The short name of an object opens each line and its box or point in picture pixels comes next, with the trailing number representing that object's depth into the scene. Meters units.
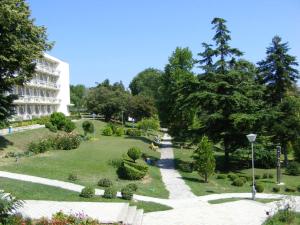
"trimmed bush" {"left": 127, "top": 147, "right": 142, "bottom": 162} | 29.38
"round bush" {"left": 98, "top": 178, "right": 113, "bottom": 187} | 22.42
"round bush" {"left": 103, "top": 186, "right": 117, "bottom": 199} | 19.14
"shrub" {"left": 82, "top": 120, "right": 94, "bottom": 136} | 44.60
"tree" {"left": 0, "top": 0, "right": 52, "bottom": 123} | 26.58
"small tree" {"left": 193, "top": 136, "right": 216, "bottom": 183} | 28.05
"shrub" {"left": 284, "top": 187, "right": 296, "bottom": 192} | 26.65
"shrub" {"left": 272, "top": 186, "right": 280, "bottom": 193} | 26.39
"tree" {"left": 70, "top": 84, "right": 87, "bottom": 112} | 112.43
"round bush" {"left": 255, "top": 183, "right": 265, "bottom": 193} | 26.23
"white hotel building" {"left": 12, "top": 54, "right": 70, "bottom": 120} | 62.79
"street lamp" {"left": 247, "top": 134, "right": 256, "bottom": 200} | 22.76
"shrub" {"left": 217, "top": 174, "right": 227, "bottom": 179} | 31.33
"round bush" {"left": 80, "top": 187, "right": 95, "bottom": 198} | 18.95
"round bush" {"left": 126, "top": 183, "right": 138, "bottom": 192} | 20.40
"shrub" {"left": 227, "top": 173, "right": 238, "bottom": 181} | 30.52
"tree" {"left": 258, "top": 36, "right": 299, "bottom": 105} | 41.12
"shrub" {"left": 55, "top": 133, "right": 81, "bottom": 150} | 33.84
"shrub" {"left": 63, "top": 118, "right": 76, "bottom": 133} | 45.19
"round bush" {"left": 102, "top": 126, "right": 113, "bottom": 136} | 52.56
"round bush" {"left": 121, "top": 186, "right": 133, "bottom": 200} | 19.28
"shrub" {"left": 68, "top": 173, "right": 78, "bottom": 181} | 23.05
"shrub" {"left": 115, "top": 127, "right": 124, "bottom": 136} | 53.50
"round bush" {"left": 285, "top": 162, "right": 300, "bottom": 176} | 34.16
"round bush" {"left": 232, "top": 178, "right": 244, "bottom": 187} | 28.56
